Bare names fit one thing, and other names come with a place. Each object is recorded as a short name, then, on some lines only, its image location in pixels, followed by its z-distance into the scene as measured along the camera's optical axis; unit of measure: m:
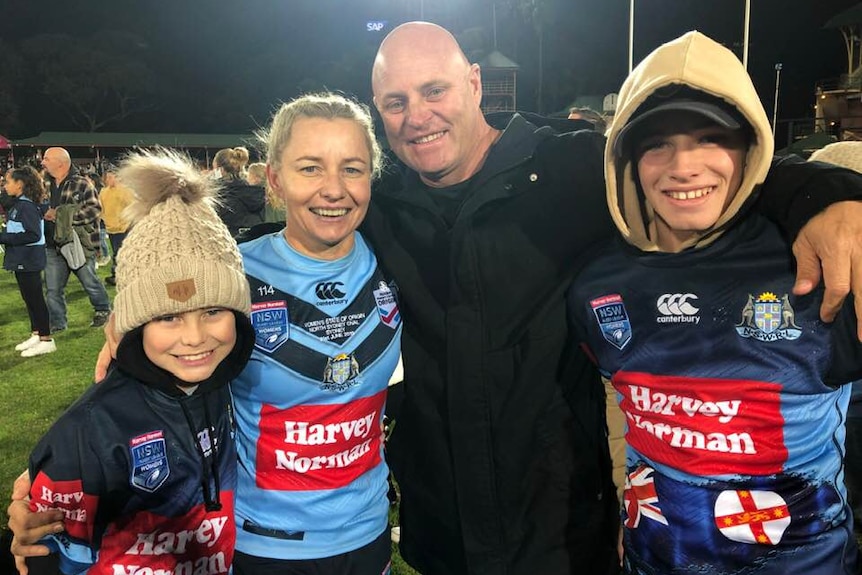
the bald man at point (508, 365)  2.08
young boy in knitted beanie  1.75
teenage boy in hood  1.62
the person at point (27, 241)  6.89
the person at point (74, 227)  7.69
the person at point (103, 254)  11.79
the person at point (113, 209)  9.82
